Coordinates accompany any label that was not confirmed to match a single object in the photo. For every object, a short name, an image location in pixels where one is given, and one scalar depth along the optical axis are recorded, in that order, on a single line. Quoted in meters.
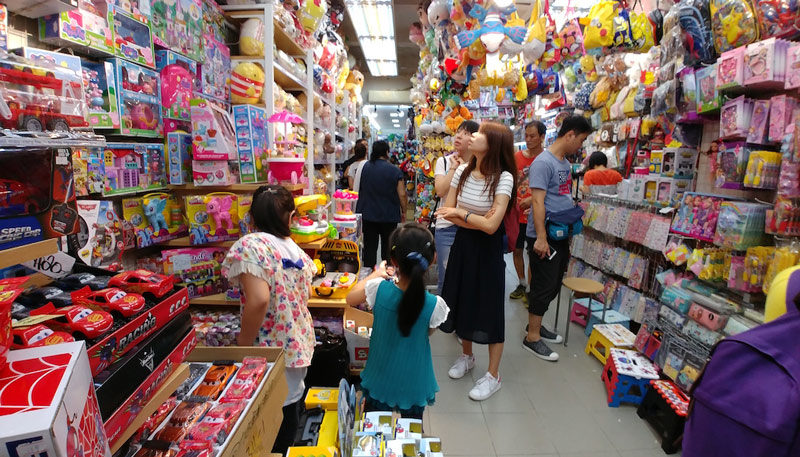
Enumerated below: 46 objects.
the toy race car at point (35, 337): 0.72
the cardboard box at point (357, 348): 2.64
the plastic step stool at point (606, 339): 3.06
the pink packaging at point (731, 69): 2.16
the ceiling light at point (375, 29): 5.85
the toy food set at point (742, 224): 2.21
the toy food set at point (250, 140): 2.37
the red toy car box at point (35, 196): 0.81
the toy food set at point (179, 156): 2.28
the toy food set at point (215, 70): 2.69
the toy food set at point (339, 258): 3.11
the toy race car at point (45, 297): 0.89
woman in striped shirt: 2.42
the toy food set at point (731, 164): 2.24
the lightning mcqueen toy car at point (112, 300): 0.90
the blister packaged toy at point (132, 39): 1.91
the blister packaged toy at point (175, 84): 2.27
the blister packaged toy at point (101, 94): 1.77
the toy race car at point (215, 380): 1.25
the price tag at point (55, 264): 1.14
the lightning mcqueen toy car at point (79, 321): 0.81
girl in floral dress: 1.68
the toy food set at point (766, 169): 2.09
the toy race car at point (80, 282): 0.99
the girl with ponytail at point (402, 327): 1.61
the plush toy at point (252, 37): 2.93
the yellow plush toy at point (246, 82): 2.88
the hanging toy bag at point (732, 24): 2.15
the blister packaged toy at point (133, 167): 1.92
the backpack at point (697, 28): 2.44
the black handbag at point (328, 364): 2.48
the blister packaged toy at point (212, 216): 2.30
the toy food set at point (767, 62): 2.01
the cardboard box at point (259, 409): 1.10
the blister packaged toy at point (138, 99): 1.96
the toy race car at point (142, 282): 1.01
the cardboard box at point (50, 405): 0.53
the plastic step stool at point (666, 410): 2.21
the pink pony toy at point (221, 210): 2.30
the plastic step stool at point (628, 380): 2.63
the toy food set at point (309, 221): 2.64
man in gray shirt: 2.94
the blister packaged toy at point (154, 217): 2.12
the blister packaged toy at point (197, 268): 2.32
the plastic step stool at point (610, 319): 3.69
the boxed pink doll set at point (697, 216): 2.47
